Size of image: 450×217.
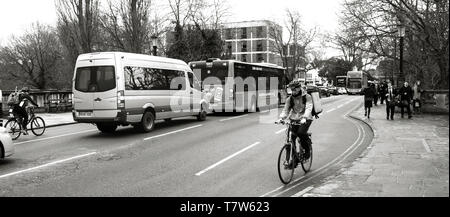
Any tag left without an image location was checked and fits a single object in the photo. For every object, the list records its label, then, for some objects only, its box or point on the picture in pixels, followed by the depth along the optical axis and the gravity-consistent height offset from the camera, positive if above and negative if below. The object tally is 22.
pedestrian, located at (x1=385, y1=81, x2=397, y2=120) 19.03 -0.98
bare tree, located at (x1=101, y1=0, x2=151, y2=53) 30.94 +4.47
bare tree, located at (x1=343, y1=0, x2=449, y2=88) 21.36 +2.88
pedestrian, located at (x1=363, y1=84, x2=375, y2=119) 20.06 -0.69
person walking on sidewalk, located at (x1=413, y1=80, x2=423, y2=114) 22.05 -0.98
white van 13.21 -0.21
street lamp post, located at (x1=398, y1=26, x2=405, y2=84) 21.20 +2.36
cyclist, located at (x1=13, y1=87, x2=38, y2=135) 13.95 -0.72
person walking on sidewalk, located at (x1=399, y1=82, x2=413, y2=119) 19.75 -0.74
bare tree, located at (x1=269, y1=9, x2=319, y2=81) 69.88 +6.70
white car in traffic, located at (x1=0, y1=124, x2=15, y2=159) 8.93 -1.25
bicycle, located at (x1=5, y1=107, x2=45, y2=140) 13.59 -1.29
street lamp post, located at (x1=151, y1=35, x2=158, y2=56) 23.99 +2.32
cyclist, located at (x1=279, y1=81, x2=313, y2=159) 7.68 -0.53
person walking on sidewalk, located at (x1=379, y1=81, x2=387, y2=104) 30.88 -0.63
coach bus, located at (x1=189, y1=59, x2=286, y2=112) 20.97 -0.08
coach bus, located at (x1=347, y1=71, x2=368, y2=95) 64.56 +0.07
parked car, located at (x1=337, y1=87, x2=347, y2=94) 74.21 -1.45
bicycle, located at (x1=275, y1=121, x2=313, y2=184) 7.32 -1.35
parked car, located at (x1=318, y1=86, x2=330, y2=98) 62.47 -1.51
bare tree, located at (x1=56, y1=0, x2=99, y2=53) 28.67 +4.20
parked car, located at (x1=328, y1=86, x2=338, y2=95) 73.06 -1.56
